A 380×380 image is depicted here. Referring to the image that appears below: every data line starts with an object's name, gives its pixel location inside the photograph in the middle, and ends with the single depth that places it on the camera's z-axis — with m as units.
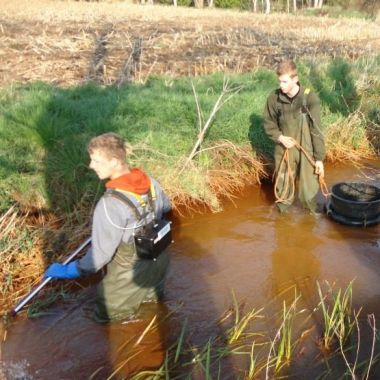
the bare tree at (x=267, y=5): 42.99
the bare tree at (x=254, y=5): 46.53
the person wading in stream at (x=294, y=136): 5.17
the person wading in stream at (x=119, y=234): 3.22
